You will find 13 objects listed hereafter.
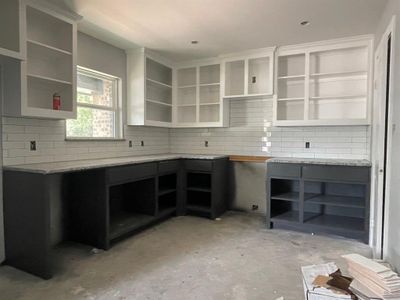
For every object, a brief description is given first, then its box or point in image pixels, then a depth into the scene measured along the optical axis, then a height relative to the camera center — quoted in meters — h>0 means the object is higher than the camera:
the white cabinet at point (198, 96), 4.79 +0.83
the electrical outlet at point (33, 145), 2.92 -0.06
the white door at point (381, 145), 2.72 -0.01
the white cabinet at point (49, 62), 2.79 +0.87
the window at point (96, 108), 3.57 +0.46
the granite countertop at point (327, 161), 3.34 -0.23
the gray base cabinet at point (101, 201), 2.45 -0.75
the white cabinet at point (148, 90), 4.14 +0.84
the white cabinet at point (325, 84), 3.76 +0.88
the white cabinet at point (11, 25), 2.47 +1.03
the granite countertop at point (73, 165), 2.46 -0.25
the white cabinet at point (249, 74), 4.19 +1.12
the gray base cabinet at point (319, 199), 3.40 -0.74
